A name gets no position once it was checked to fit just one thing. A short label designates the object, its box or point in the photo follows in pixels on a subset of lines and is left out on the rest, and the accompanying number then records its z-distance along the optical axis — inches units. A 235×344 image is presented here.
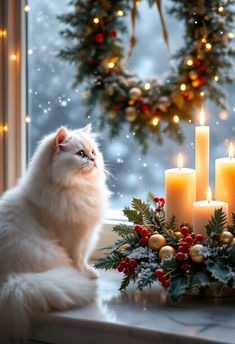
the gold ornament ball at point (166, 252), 64.3
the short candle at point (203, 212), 64.9
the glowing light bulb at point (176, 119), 76.0
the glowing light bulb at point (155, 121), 76.6
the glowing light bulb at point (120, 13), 77.1
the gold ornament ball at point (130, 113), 77.2
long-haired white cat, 62.4
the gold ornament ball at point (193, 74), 73.0
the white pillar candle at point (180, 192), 68.4
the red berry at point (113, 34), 77.5
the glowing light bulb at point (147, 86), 76.3
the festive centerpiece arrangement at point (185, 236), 62.2
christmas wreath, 72.0
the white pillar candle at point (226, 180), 67.4
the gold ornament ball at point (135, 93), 76.0
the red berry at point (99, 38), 77.1
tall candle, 69.2
